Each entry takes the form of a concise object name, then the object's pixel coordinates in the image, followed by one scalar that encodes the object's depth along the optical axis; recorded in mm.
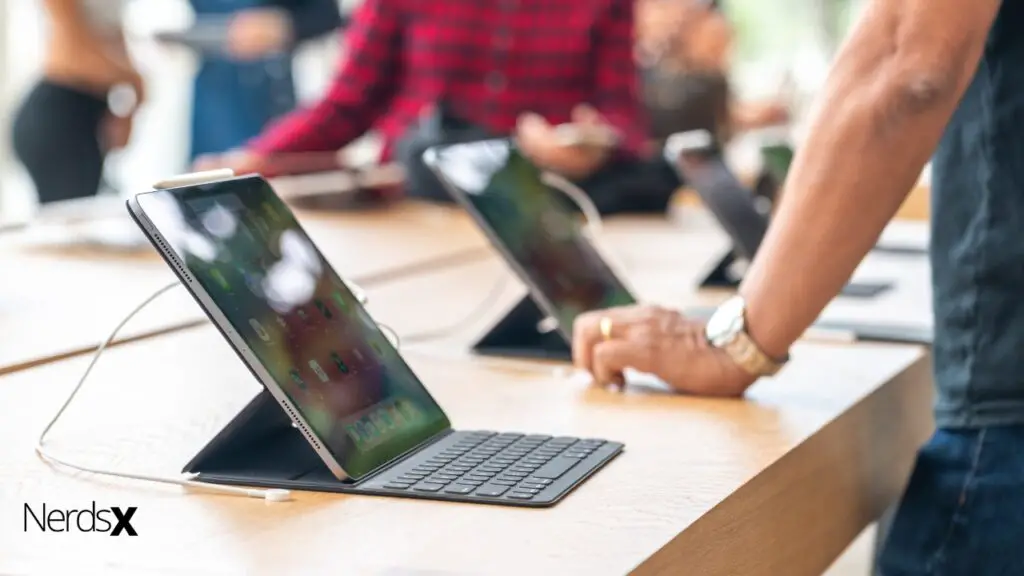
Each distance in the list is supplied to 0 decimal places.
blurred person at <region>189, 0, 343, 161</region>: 5746
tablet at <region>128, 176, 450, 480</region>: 1600
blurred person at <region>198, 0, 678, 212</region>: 3676
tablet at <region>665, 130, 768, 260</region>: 2495
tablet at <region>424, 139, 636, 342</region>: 2065
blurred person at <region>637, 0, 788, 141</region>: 5264
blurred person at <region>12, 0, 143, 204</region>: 4390
